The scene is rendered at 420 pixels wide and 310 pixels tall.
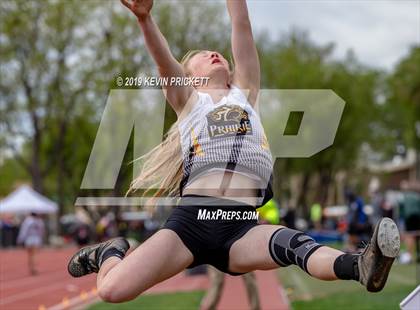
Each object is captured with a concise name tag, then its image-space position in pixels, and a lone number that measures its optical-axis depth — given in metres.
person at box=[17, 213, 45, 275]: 35.47
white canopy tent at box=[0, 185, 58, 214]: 53.81
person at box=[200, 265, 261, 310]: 14.92
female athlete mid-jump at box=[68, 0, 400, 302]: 6.60
